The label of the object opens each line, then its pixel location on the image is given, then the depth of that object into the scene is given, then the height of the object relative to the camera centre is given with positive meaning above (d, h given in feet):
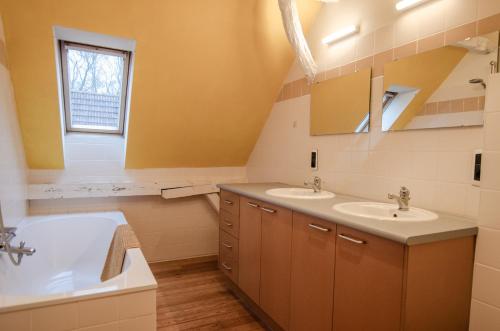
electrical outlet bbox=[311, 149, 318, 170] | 8.21 -0.18
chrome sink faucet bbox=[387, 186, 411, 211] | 5.26 -0.77
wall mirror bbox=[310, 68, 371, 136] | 6.76 +1.16
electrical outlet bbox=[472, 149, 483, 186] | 4.74 -0.18
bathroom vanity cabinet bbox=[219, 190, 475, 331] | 3.90 -1.90
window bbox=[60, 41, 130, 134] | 8.75 +1.86
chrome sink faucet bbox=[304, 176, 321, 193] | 7.60 -0.81
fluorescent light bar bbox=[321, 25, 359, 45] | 6.95 +2.82
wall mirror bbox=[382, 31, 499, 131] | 4.74 +1.21
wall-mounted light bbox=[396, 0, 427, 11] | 5.61 +2.81
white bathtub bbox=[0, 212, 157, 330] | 5.51 -2.66
